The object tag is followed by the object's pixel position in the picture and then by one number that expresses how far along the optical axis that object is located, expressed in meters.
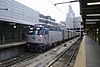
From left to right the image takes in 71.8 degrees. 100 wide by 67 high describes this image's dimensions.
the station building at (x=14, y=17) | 10.00
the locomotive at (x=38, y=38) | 8.11
